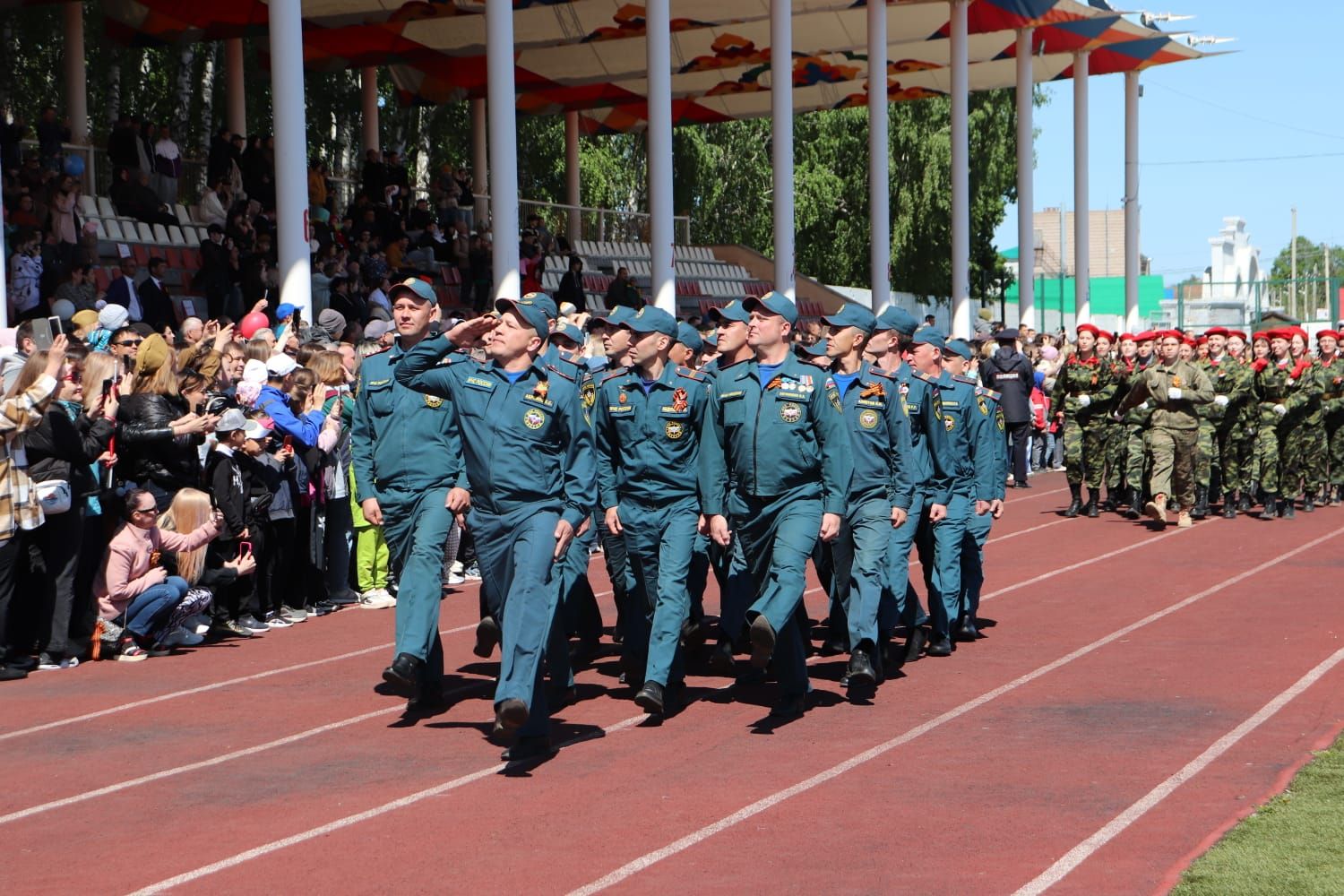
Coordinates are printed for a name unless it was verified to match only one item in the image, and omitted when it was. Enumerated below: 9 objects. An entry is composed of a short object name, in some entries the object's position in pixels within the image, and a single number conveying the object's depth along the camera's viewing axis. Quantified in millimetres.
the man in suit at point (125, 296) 18766
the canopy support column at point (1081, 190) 40844
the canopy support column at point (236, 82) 32750
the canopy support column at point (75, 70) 29828
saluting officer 8219
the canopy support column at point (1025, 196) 39125
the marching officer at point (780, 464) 9000
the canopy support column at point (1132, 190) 42719
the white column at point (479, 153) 41594
